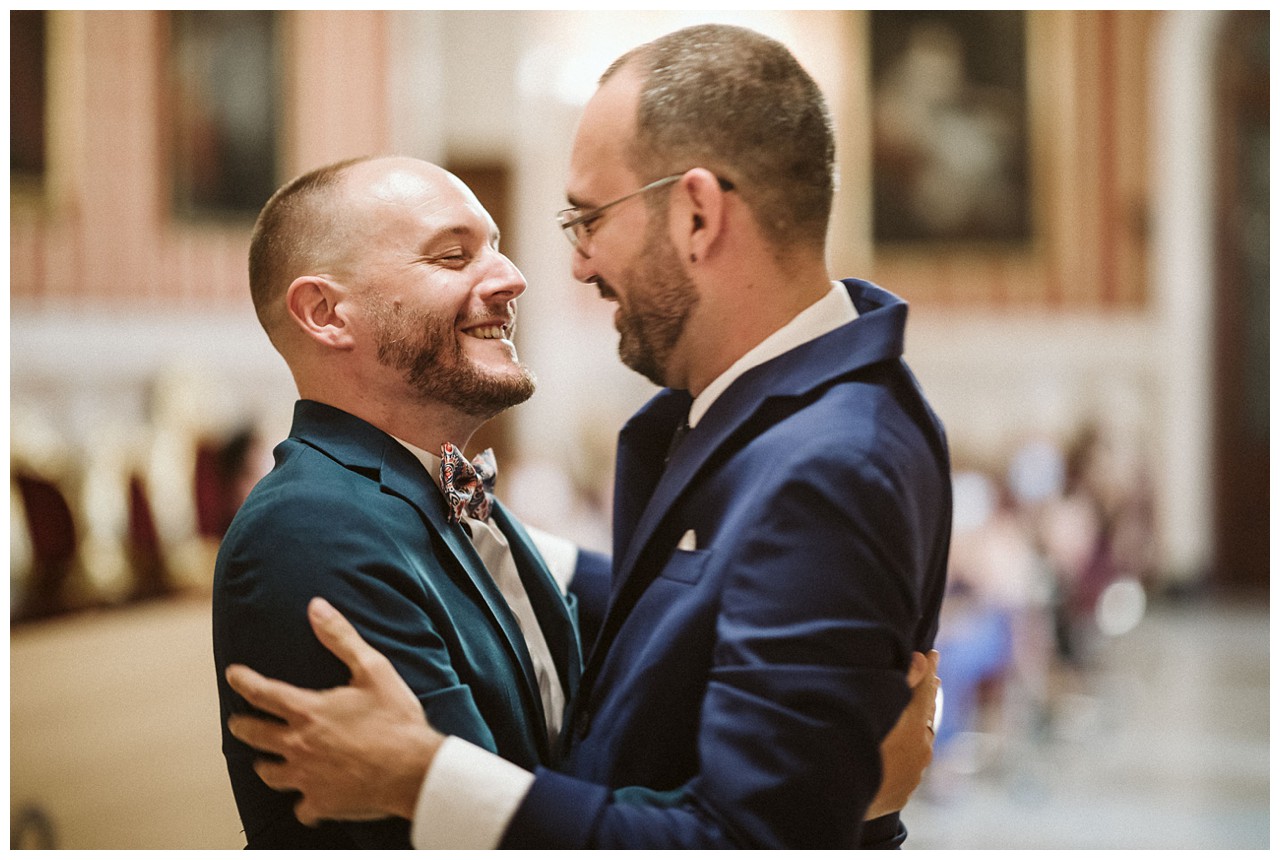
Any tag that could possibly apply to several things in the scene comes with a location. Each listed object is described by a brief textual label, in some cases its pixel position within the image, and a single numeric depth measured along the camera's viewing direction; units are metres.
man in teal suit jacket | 1.62
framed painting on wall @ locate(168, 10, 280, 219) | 9.38
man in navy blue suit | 1.44
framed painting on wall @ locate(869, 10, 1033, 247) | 11.24
